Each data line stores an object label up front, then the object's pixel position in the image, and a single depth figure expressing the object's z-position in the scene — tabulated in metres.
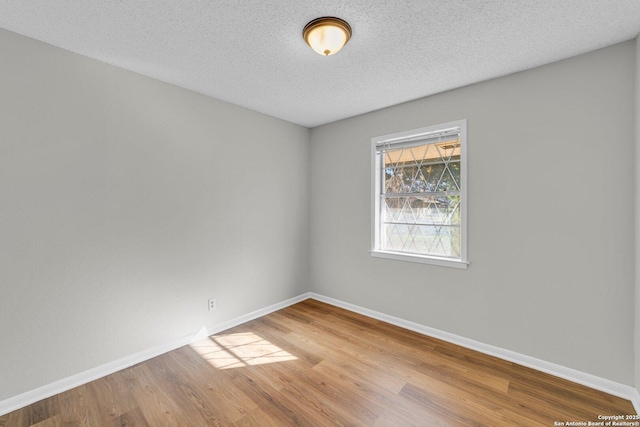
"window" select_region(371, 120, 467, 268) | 2.78
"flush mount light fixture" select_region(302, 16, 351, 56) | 1.70
